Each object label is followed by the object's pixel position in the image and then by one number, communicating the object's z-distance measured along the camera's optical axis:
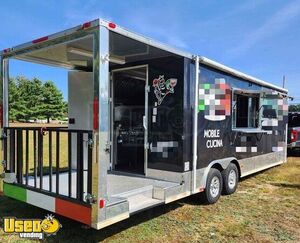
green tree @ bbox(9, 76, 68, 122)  45.31
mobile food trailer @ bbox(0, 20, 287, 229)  3.29
